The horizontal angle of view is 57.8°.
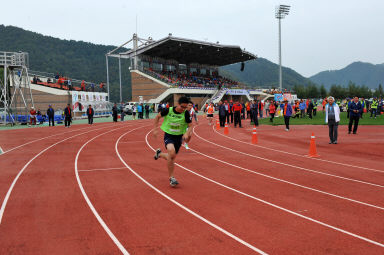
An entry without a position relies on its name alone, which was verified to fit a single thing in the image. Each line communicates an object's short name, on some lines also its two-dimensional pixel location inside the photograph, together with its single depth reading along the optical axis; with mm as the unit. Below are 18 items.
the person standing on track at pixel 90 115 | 28108
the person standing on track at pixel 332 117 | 13406
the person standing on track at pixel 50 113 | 26511
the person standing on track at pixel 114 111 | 30927
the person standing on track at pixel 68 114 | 25250
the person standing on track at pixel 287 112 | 19050
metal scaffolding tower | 28250
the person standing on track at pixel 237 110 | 22556
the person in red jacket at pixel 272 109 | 25422
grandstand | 57219
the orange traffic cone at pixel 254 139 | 14695
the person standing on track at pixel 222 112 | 23438
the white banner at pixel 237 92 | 63238
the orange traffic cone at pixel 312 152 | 11031
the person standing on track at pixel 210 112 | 26078
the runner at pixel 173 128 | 7113
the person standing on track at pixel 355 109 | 16203
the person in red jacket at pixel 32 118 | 28281
